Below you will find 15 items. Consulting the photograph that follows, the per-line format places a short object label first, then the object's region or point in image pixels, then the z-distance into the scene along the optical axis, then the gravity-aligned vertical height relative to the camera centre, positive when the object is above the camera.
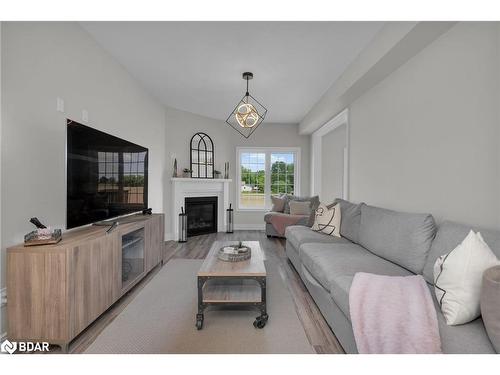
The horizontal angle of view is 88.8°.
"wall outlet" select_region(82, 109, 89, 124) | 2.60 +0.71
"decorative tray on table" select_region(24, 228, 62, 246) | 1.71 -0.36
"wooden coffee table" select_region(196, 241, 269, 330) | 1.99 -0.90
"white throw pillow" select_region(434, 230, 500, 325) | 1.25 -0.47
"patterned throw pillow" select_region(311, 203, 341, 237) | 3.31 -0.46
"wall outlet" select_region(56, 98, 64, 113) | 2.23 +0.71
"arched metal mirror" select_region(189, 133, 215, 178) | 5.70 +0.68
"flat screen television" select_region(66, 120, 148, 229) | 2.05 +0.09
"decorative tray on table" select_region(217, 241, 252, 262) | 2.29 -0.63
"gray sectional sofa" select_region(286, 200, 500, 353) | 1.24 -0.64
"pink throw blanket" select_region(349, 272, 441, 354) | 1.22 -0.67
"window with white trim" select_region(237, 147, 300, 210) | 6.55 +0.33
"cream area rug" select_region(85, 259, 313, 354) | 1.76 -1.12
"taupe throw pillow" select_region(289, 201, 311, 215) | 5.38 -0.47
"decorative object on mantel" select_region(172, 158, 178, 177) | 5.31 +0.35
